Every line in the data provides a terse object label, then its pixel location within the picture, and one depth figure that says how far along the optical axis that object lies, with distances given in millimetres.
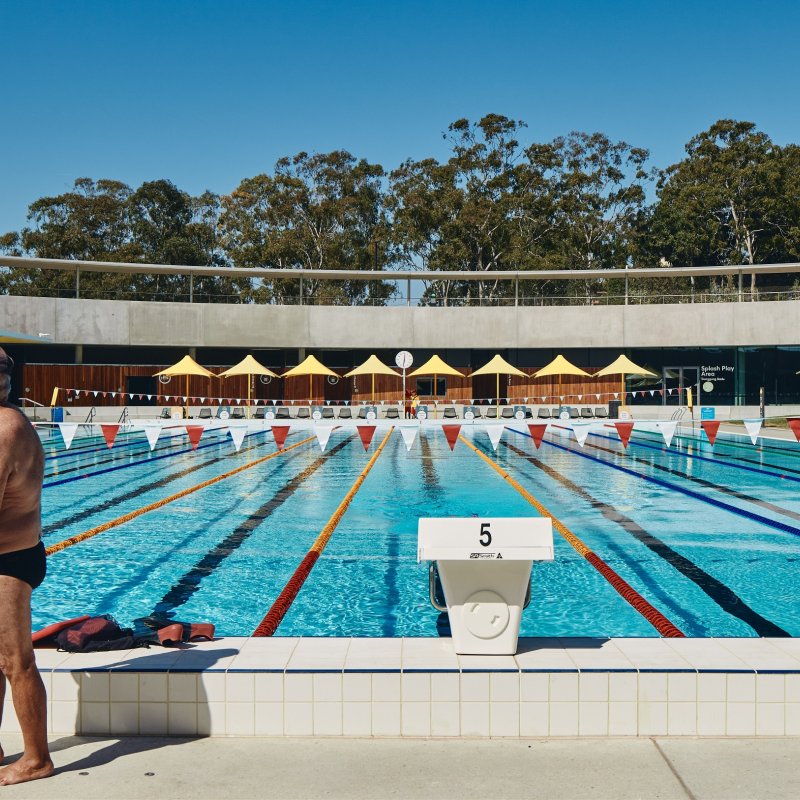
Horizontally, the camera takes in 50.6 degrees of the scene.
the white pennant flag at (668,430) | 13533
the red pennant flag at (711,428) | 12294
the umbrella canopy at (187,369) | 25781
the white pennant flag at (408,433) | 13961
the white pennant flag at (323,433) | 12452
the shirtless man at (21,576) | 2623
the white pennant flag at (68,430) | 12649
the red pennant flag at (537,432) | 14496
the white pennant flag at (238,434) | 13227
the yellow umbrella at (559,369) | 27109
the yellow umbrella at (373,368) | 27217
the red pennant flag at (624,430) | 12836
